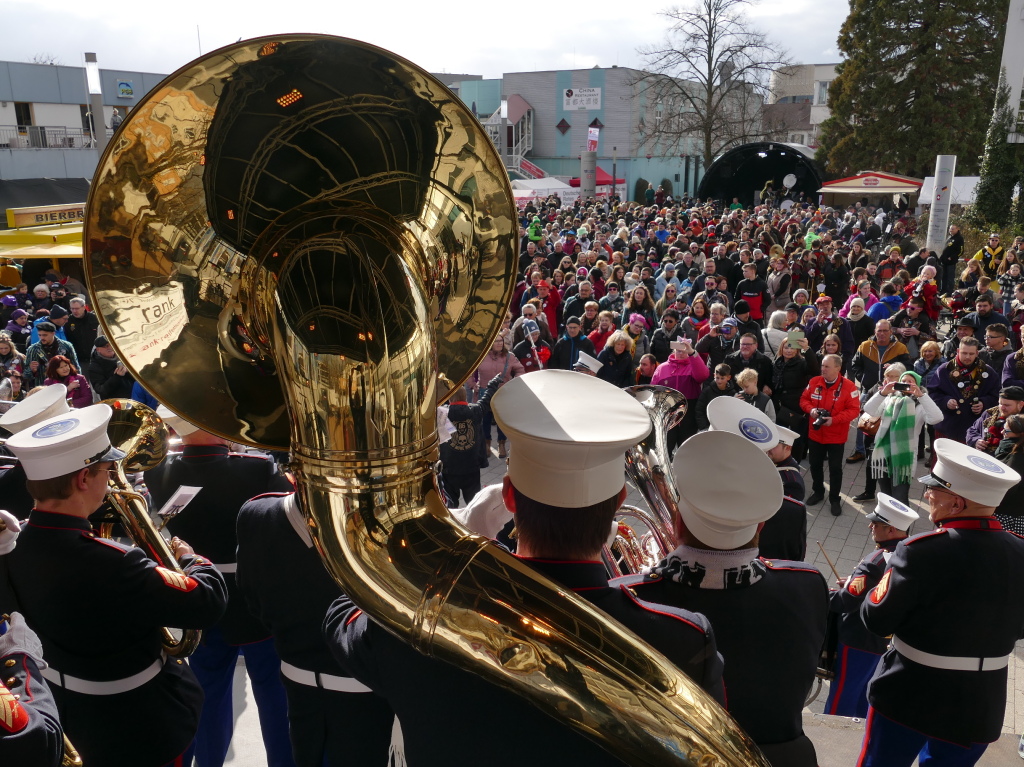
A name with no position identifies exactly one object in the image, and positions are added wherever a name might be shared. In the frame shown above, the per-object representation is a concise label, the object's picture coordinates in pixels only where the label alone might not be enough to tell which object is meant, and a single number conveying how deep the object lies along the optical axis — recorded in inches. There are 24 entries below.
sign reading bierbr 591.5
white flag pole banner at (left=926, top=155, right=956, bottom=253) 632.4
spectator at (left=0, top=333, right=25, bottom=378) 283.6
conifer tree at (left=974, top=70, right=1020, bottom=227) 821.2
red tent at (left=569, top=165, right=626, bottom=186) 1472.7
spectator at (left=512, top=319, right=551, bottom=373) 321.7
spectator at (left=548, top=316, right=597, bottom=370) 322.3
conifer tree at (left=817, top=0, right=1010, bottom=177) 1152.8
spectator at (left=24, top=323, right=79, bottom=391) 289.0
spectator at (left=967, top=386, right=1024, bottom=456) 210.8
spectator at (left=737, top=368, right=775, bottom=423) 246.7
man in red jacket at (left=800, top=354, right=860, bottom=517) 260.2
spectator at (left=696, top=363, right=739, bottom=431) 267.1
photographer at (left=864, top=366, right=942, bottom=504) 238.7
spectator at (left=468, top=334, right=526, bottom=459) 296.7
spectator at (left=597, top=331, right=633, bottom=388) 308.0
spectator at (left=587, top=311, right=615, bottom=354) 331.3
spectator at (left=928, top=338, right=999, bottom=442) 251.4
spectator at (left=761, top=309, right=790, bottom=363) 326.0
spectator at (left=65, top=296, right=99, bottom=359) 361.7
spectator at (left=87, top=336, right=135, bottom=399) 282.2
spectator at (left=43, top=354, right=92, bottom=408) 261.3
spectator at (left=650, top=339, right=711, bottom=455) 287.3
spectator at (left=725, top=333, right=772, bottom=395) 277.3
